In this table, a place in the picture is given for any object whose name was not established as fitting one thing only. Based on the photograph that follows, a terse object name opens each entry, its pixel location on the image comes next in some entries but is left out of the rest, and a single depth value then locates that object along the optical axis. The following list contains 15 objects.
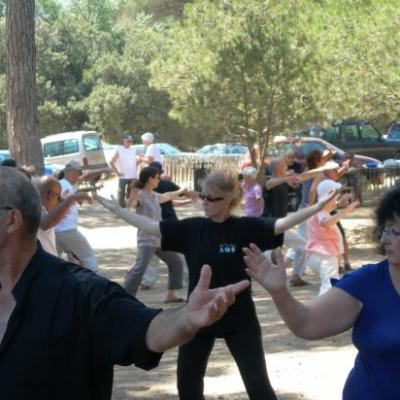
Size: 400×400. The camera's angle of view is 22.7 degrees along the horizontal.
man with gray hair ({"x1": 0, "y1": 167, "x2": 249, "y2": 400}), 2.75
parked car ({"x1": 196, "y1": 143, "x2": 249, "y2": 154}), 33.12
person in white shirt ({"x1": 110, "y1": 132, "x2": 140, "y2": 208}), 22.92
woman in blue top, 3.64
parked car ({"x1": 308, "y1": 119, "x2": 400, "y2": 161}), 30.41
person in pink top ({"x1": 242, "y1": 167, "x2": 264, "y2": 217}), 13.30
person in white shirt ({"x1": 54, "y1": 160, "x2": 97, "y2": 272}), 11.13
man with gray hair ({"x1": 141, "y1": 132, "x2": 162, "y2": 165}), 21.33
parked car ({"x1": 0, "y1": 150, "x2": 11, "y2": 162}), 29.42
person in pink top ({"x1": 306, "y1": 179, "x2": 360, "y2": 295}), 10.34
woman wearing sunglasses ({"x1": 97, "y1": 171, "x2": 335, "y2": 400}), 5.41
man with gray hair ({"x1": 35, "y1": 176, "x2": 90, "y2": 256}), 7.79
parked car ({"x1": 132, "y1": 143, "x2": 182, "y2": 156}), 36.05
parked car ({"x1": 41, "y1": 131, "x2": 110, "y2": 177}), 30.83
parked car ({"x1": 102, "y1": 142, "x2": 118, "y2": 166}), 36.31
